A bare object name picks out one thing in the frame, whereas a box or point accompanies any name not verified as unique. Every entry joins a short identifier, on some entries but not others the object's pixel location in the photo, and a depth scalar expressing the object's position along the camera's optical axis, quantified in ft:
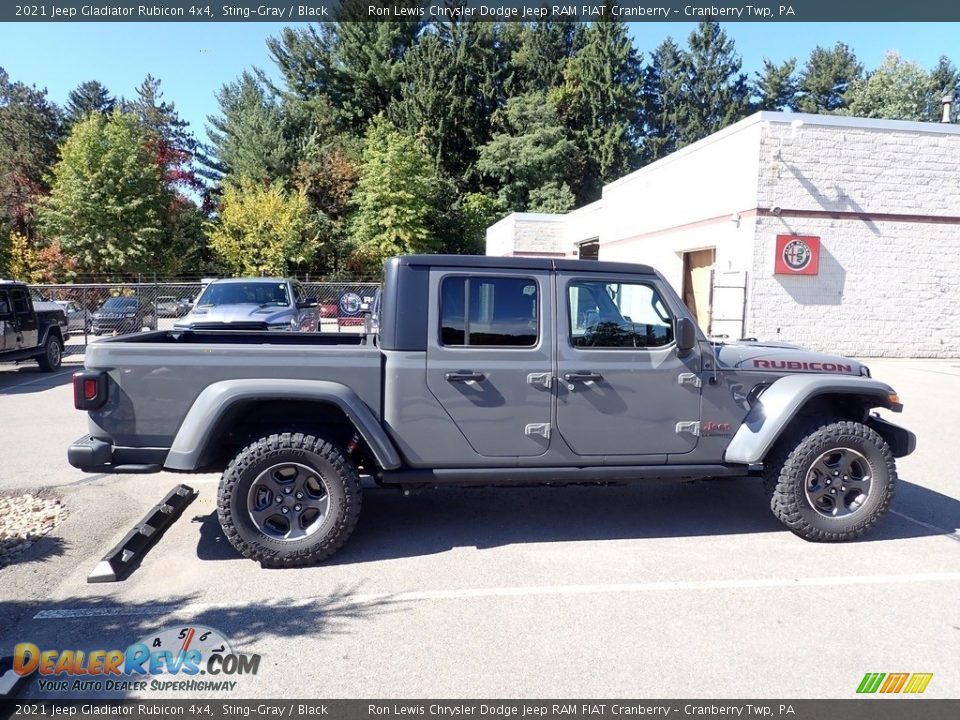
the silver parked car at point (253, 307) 41.45
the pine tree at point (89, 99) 162.71
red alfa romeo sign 50.63
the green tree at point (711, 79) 163.94
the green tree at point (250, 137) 135.95
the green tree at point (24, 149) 134.51
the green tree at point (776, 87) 165.89
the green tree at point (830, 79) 163.63
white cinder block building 50.31
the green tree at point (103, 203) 112.98
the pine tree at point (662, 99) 158.81
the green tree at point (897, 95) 145.38
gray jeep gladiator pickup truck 13.48
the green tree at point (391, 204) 121.29
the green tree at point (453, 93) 139.23
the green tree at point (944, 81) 150.41
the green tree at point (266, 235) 118.32
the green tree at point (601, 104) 145.38
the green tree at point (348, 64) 144.66
